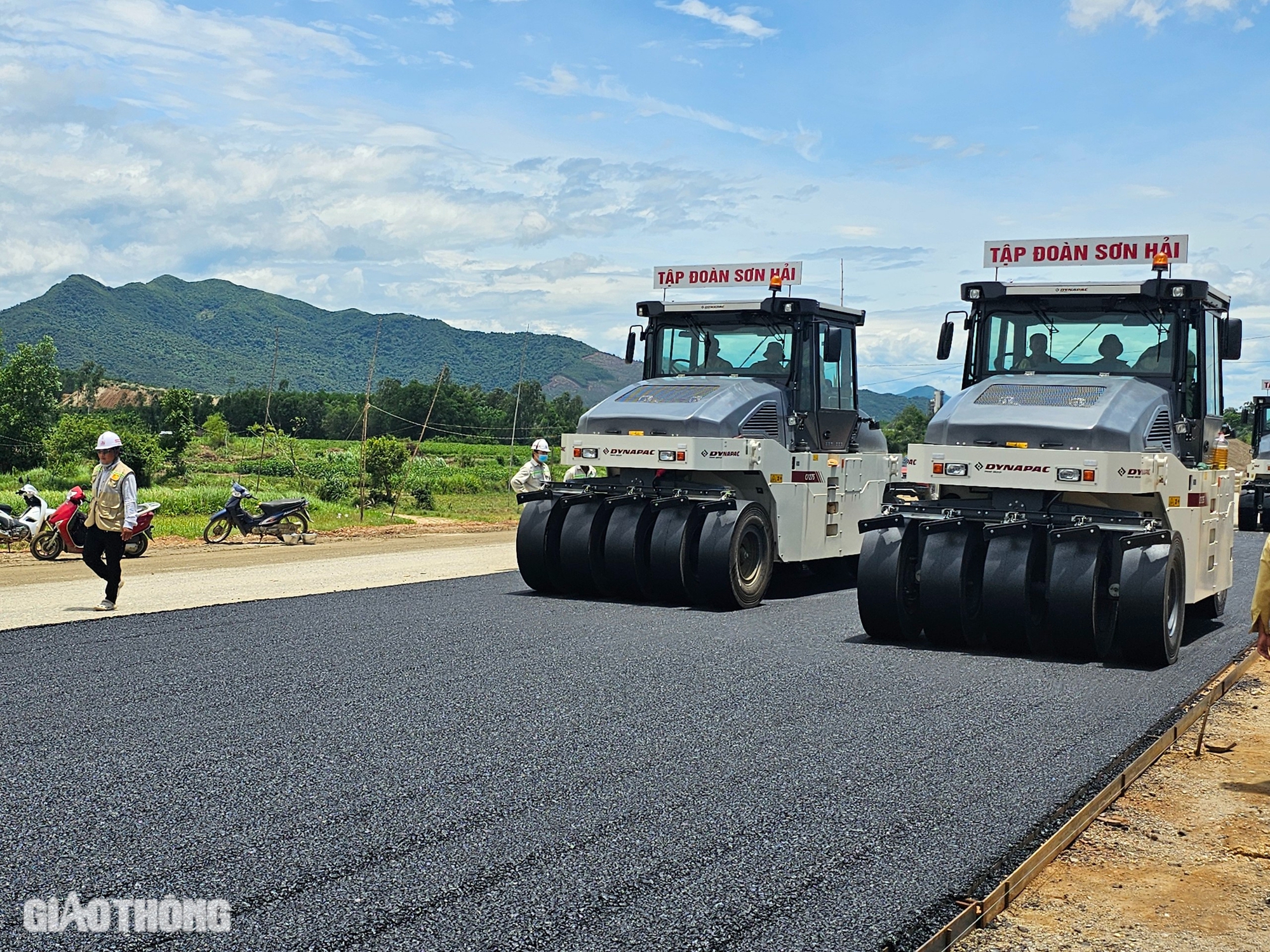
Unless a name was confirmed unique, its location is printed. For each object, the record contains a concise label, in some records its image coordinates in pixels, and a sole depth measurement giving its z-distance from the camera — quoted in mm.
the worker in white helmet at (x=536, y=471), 17531
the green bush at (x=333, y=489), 30281
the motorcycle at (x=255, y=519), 19531
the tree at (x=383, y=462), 29984
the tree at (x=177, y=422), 46188
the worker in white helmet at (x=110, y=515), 10961
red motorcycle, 16078
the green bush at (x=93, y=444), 36906
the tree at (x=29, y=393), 61562
